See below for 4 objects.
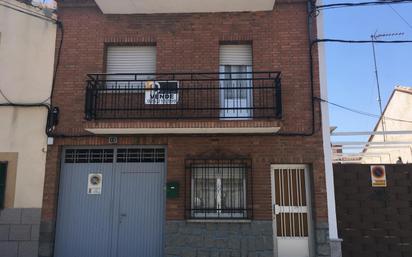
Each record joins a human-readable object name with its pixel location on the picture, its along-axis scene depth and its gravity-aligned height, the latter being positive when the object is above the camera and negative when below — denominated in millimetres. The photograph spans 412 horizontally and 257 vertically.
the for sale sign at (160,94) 8359 +2290
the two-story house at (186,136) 8023 +1411
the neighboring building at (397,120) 13516 +3534
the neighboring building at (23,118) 8188 +1805
